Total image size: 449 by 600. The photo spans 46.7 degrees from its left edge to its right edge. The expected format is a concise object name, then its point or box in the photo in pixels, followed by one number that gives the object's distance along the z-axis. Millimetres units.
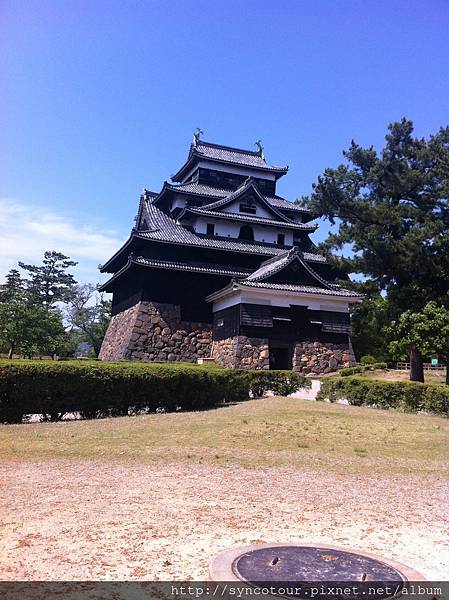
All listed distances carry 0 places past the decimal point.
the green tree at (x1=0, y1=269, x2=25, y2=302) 59231
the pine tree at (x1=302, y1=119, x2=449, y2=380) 27906
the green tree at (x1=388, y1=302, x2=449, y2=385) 23703
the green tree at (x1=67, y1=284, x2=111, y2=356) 54344
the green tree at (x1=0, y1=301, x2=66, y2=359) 41219
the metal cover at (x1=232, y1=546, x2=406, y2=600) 4309
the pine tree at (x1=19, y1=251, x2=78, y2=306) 65188
